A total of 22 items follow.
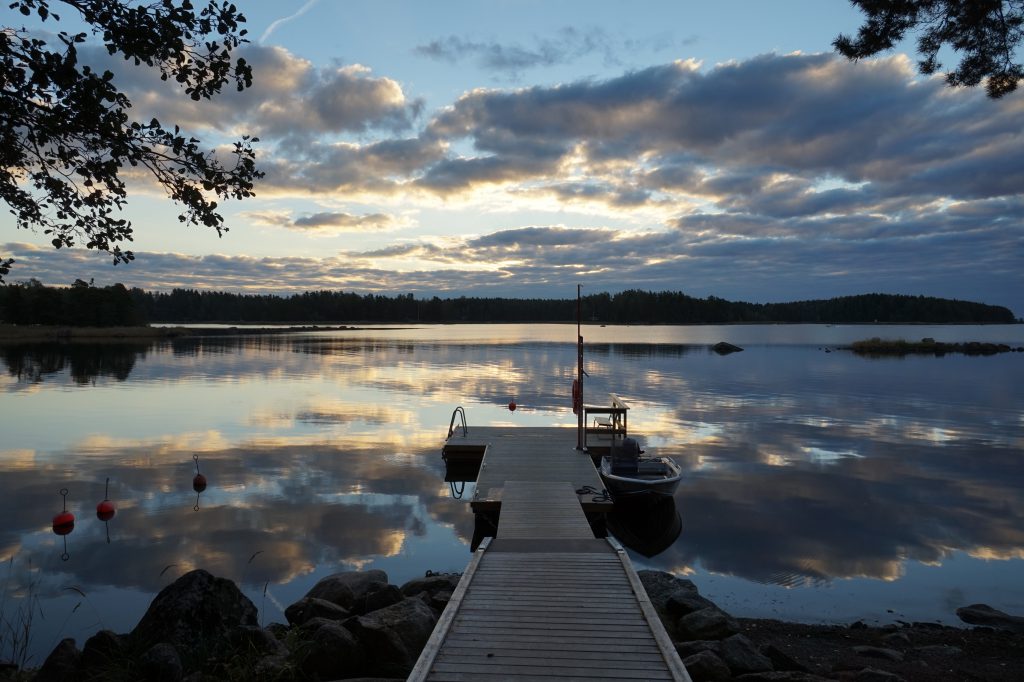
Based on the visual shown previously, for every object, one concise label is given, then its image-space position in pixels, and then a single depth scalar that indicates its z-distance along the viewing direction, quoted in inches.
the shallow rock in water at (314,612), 400.5
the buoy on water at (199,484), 754.2
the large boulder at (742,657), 325.7
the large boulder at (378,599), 409.7
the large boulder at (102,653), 283.0
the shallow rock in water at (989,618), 446.0
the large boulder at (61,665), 283.0
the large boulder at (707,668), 309.3
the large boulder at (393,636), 314.3
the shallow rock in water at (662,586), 436.1
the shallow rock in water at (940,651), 381.1
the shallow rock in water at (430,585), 457.4
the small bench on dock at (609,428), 918.4
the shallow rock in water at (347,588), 433.4
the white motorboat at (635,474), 693.3
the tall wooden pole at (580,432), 866.3
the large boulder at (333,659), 301.0
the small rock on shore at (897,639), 405.7
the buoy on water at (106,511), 630.5
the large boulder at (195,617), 299.6
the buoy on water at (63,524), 596.1
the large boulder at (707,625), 381.1
